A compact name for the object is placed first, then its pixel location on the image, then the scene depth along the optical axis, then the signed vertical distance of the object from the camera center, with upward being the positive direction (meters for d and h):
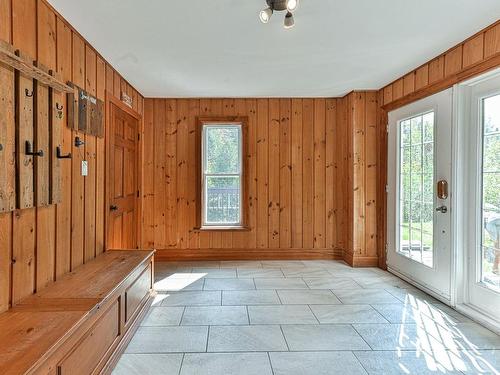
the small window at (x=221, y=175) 5.12 +0.15
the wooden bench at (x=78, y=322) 1.45 -0.71
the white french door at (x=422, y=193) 3.27 -0.08
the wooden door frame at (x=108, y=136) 3.44 +0.50
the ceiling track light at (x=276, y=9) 2.14 +1.14
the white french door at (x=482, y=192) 2.74 -0.05
